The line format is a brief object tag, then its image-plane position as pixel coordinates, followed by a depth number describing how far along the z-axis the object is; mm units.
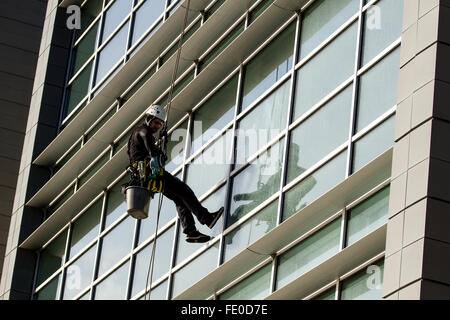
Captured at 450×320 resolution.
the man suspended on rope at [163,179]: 18797
